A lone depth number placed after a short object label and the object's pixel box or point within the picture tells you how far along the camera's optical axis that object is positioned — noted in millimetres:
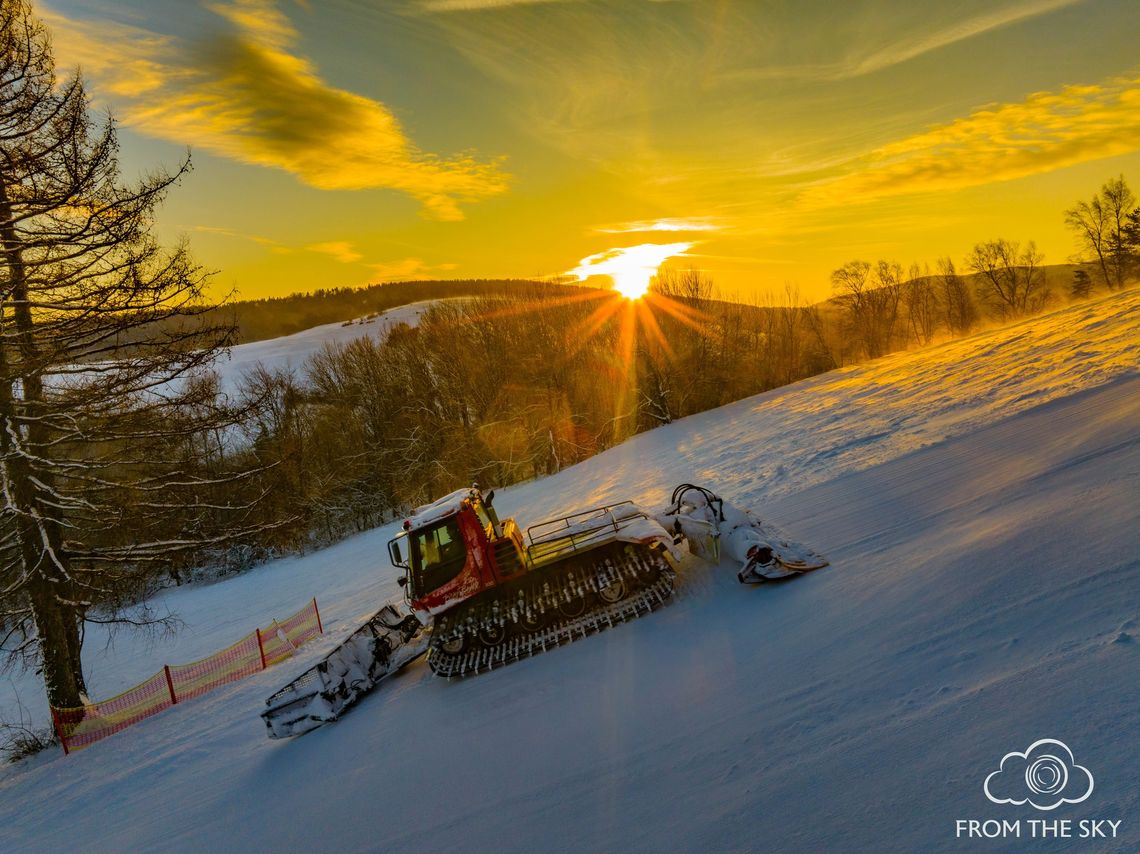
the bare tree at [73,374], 9641
